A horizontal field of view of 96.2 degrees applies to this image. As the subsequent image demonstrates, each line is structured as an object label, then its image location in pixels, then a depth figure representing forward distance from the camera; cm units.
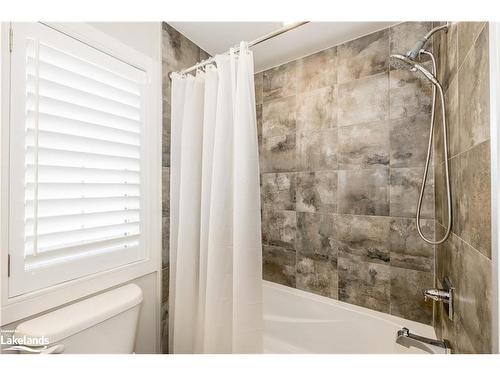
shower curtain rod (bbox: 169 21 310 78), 82
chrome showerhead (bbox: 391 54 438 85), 97
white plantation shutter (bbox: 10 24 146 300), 77
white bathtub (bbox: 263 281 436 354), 128
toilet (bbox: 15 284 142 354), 73
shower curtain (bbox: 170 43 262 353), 93
